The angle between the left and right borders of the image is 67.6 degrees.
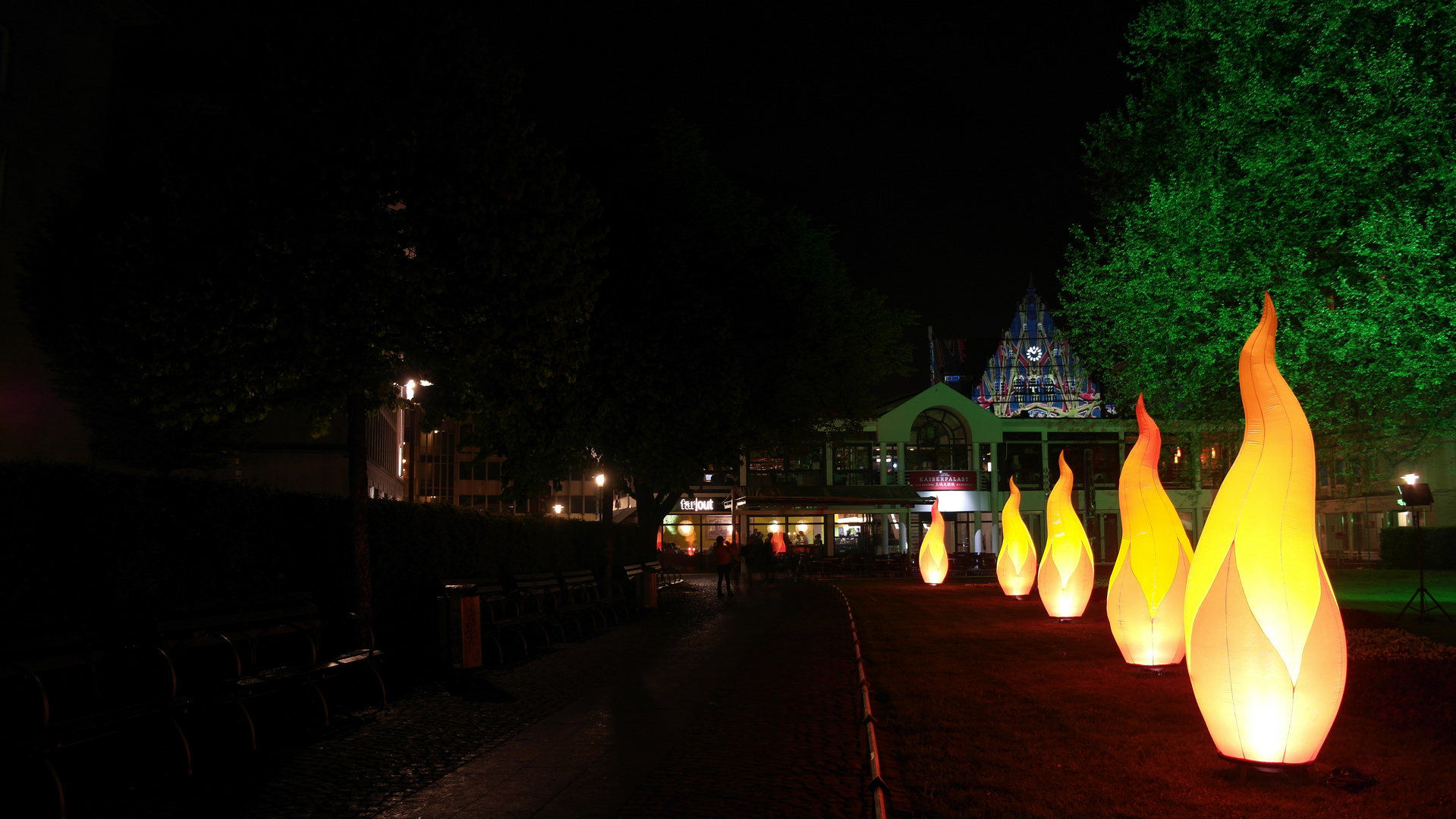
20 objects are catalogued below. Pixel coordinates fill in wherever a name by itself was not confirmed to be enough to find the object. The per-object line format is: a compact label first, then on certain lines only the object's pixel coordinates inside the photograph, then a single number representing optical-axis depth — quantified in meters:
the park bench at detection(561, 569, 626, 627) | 17.47
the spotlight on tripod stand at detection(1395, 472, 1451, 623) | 16.19
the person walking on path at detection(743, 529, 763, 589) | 35.45
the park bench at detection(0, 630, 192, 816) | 5.45
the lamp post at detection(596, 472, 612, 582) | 21.90
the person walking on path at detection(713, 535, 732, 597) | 25.53
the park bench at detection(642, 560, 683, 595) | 21.92
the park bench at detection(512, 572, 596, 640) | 15.09
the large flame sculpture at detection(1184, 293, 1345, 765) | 6.25
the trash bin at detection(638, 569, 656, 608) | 20.91
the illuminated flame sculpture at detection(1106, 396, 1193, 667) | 10.84
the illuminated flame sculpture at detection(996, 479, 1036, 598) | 22.39
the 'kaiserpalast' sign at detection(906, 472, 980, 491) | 54.78
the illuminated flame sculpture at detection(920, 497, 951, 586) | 29.34
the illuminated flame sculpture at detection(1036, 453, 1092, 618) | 16.83
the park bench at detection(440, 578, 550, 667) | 11.43
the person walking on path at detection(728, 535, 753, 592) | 29.15
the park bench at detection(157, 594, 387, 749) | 7.39
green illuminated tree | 14.48
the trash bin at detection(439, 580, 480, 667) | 11.39
